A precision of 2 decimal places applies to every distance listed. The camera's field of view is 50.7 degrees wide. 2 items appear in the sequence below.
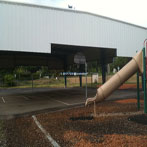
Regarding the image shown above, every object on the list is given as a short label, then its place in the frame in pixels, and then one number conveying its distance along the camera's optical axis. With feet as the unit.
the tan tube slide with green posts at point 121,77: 24.85
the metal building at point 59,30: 34.99
